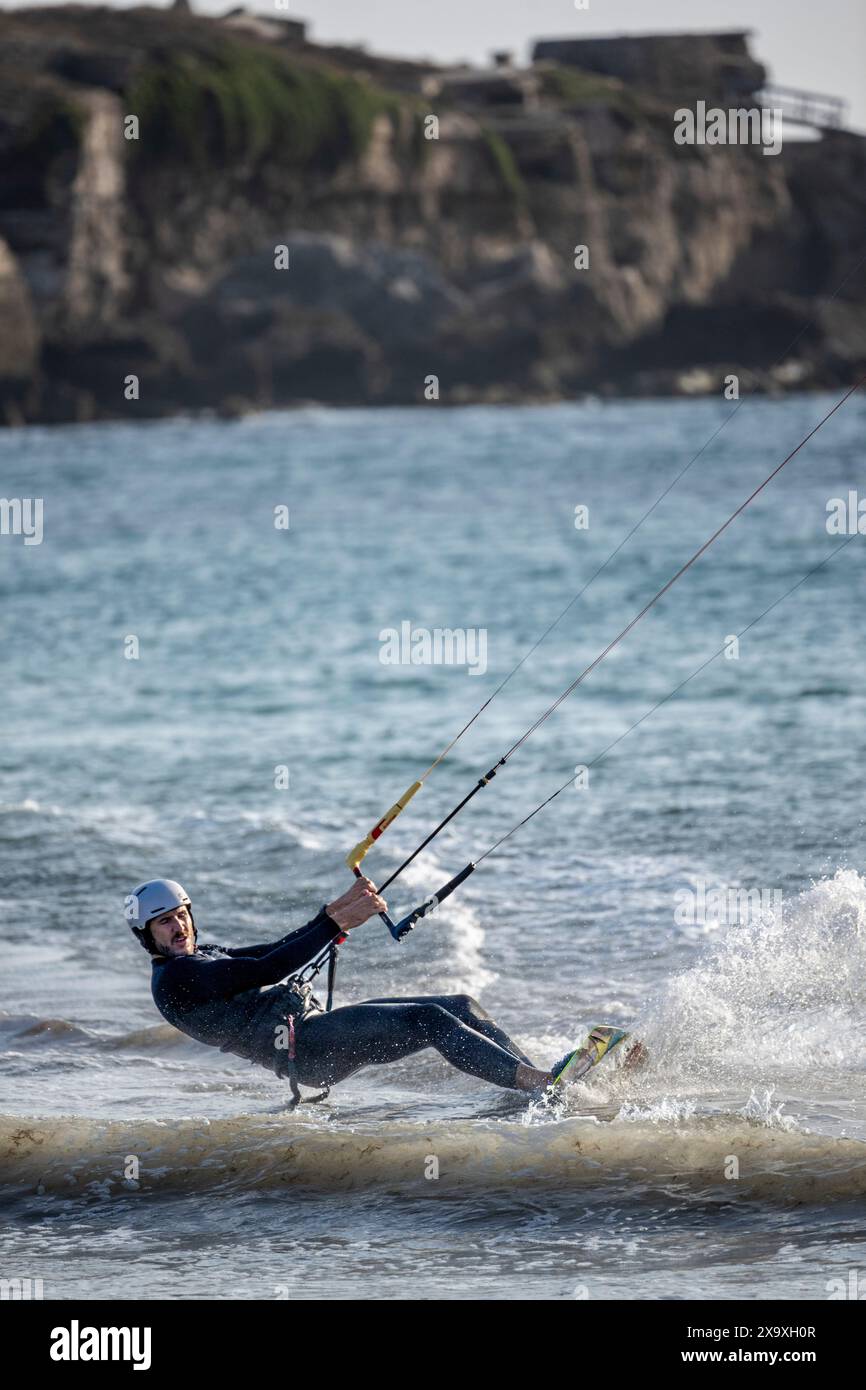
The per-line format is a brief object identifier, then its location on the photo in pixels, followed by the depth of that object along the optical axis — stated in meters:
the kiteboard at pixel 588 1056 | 17.84
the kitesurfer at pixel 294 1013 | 17.37
